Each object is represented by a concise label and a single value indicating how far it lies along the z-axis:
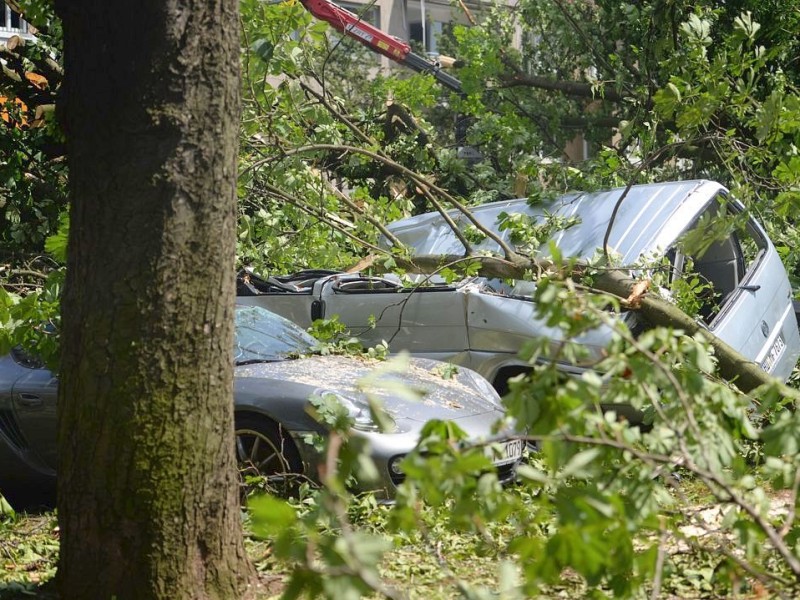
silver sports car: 11.48
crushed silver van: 14.73
